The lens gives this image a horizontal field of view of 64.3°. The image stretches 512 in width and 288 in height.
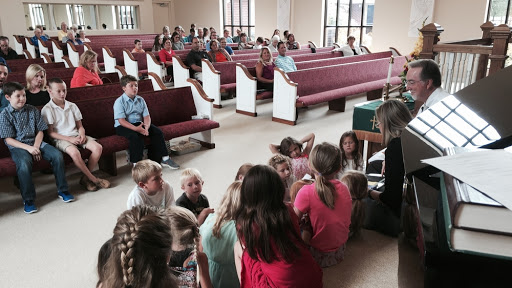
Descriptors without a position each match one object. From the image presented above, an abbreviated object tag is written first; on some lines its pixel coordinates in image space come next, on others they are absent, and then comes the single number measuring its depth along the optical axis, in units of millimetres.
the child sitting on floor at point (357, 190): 2849
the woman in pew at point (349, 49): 10453
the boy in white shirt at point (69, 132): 4074
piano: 583
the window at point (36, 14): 15595
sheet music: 475
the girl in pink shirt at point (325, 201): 2445
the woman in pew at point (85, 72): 5723
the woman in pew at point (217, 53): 9156
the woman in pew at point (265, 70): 7672
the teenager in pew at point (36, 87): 4438
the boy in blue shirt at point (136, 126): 4523
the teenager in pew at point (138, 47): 10106
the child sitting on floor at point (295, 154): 3719
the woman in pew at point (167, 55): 9391
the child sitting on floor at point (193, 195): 2807
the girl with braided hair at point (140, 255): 1198
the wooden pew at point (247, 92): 7203
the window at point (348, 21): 13758
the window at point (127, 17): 17783
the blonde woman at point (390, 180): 2539
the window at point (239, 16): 17078
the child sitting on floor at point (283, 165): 3188
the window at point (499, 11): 10656
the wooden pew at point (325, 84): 6711
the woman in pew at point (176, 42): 10789
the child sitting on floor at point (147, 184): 2862
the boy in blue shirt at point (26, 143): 3711
